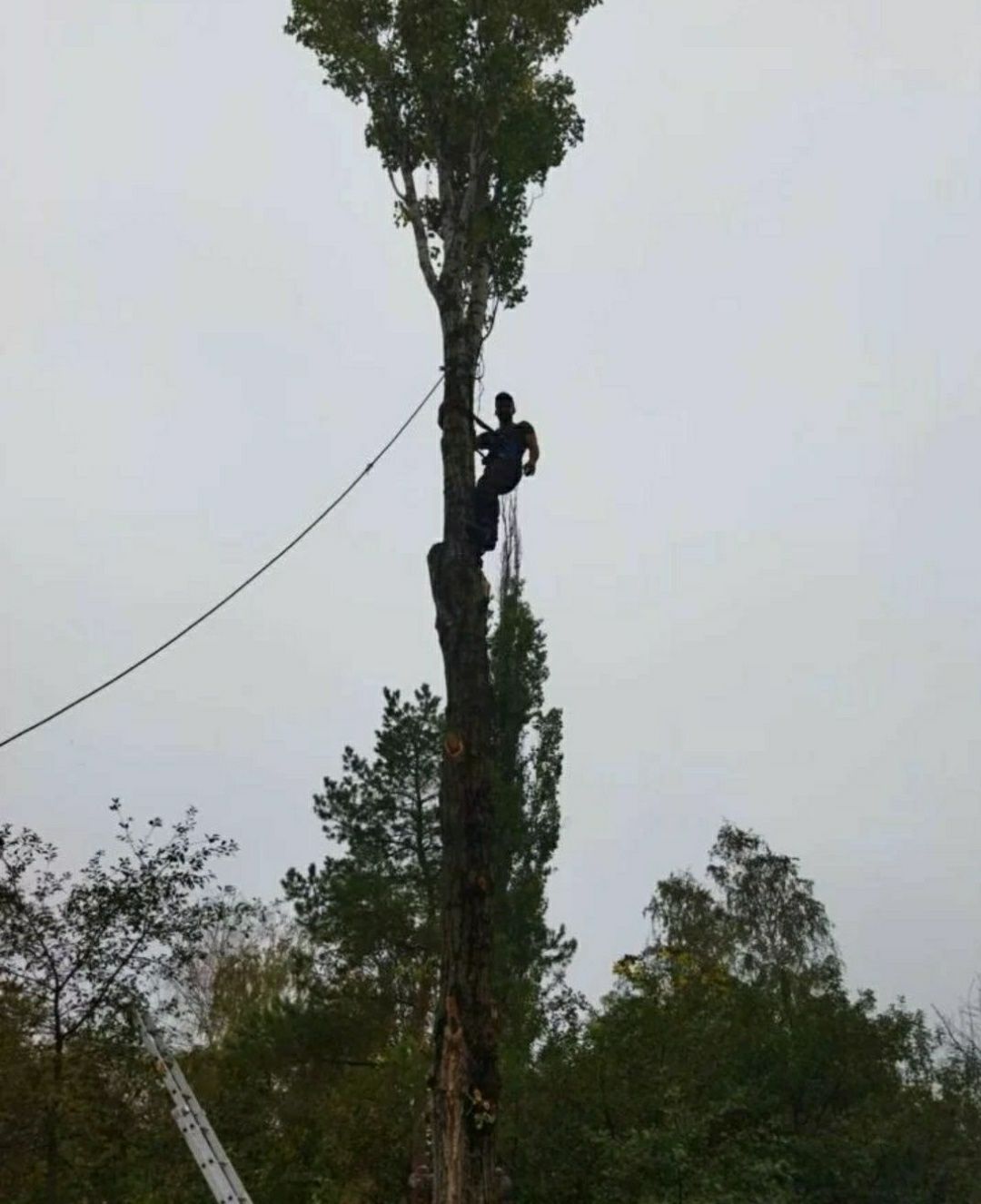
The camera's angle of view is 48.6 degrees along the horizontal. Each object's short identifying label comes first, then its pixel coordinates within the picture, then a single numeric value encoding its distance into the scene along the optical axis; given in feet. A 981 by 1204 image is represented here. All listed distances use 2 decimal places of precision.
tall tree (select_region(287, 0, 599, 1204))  16.61
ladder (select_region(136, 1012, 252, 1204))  20.43
